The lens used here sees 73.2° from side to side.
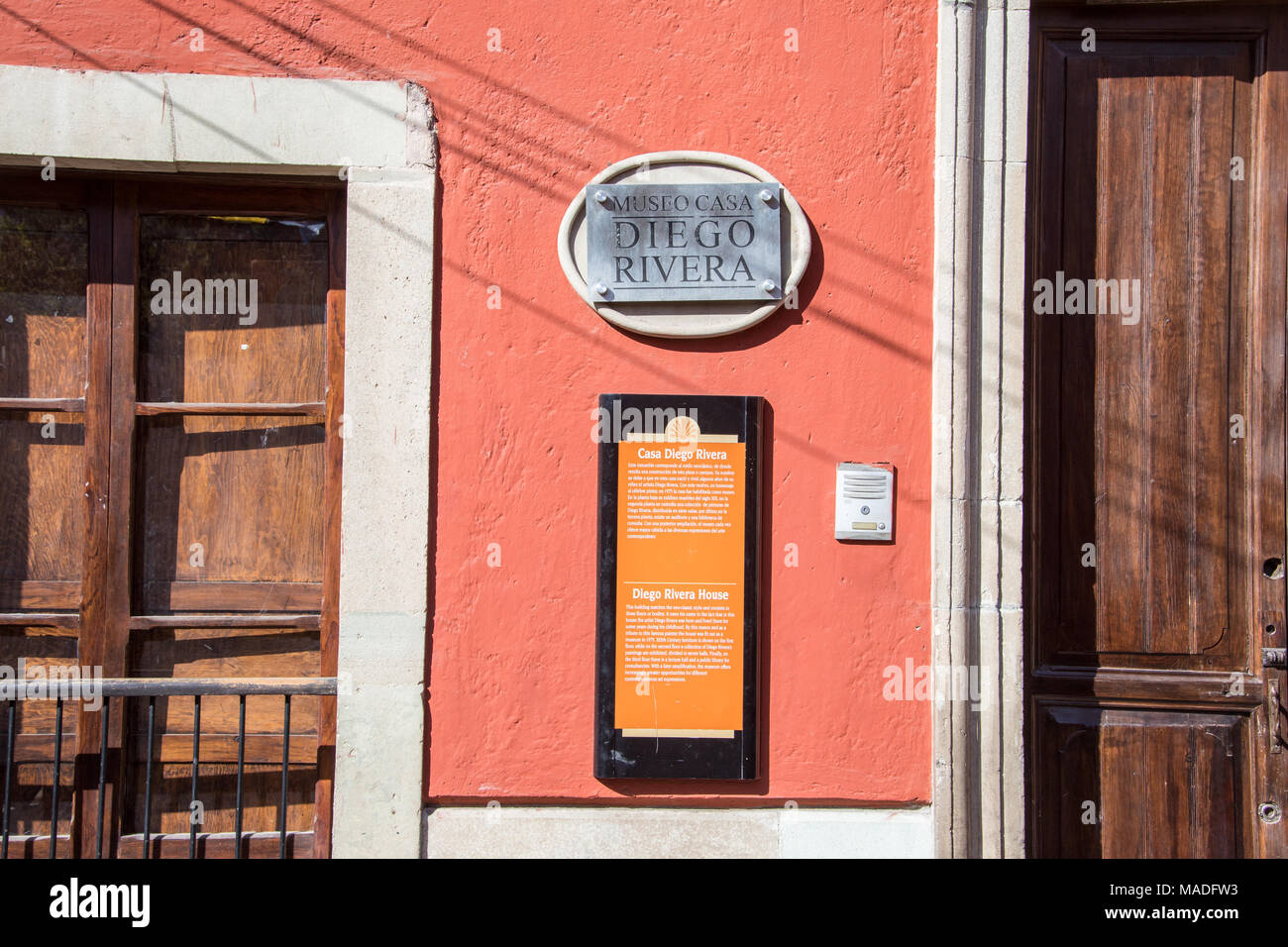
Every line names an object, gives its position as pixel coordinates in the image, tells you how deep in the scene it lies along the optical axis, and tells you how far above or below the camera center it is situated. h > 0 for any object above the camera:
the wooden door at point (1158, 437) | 2.99 +0.29
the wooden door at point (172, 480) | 2.96 +0.08
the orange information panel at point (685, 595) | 2.80 -0.27
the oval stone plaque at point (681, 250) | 2.87 +0.87
